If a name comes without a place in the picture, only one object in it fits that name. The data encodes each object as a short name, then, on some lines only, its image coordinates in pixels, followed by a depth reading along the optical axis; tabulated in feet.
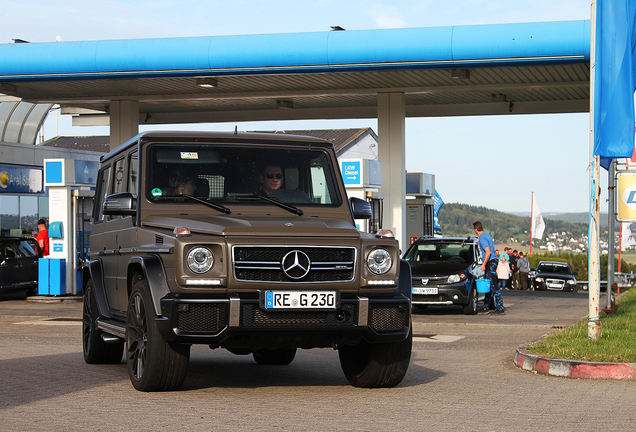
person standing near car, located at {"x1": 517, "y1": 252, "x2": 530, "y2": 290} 124.57
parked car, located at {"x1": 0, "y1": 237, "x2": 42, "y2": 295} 69.21
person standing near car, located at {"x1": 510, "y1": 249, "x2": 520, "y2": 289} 122.49
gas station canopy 59.00
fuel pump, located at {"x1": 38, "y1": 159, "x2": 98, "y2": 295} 68.08
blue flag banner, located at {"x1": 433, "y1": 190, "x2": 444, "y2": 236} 100.25
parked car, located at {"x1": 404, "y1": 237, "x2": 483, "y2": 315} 57.88
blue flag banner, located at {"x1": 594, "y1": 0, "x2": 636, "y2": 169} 34.55
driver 26.32
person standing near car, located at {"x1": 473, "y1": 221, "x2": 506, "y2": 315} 58.44
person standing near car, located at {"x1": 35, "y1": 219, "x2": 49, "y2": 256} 71.26
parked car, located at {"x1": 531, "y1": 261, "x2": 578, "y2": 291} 119.55
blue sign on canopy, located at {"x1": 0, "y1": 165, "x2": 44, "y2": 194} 93.86
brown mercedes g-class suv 22.16
